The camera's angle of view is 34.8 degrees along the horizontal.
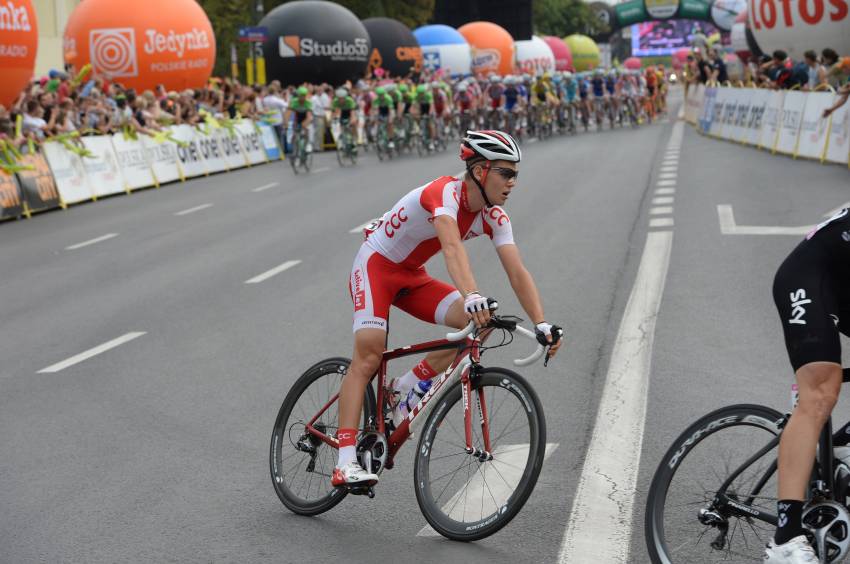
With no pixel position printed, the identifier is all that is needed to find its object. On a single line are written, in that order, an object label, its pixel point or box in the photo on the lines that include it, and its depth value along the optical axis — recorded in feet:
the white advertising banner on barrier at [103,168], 78.84
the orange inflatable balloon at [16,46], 73.87
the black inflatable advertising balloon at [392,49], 162.81
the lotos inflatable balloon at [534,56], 242.78
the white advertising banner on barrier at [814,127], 78.12
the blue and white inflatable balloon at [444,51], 197.06
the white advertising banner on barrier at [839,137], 73.71
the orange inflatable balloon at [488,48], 219.20
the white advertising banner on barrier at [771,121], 90.38
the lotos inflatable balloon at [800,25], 96.27
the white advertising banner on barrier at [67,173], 73.92
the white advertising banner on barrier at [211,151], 96.84
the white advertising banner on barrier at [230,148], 100.42
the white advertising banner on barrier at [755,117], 96.43
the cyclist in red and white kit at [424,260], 17.95
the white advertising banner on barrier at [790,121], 84.12
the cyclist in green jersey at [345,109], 101.04
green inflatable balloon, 314.76
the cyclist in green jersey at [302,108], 96.07
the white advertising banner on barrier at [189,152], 92.84
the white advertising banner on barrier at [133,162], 83.35
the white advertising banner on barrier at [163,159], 87.97
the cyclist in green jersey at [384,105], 107.76
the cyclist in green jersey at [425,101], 111.14
